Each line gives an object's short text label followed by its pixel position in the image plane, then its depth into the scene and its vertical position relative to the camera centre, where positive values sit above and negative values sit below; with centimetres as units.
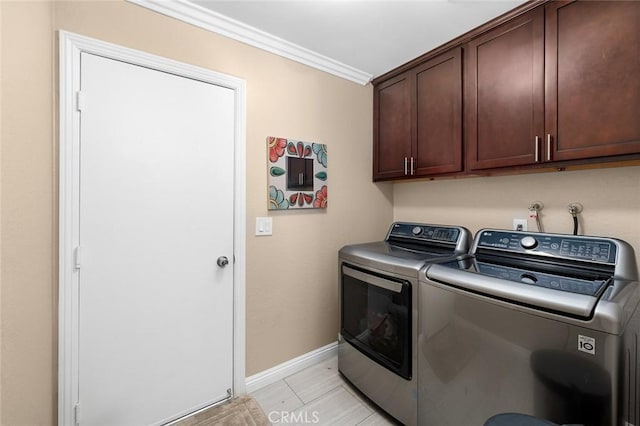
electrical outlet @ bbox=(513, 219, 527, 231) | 180 -7
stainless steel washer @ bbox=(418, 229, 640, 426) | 91 -47
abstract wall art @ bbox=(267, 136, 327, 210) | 196 +30
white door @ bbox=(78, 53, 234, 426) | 138 -18
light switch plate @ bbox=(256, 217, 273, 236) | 192 -10
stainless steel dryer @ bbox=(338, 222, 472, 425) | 150 -62
